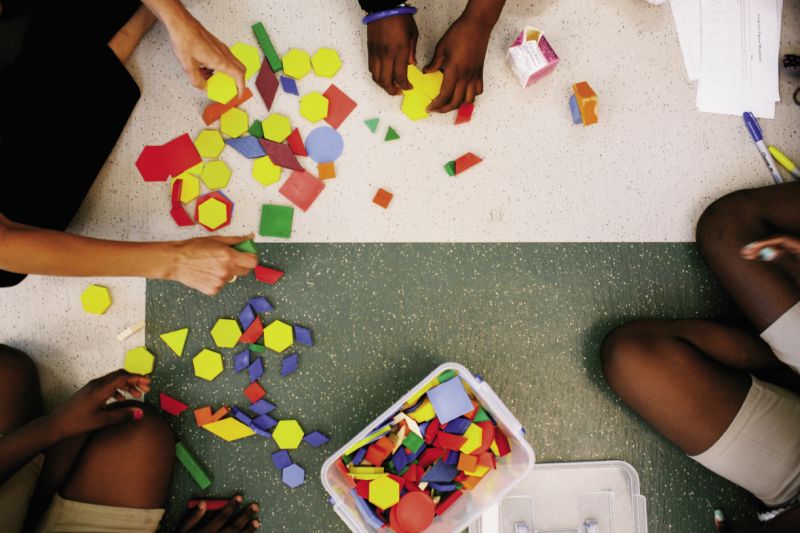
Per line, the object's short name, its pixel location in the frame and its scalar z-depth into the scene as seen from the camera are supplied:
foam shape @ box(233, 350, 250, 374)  1.03
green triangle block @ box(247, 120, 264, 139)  1.06
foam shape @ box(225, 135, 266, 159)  1.05
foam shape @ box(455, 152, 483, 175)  1.08
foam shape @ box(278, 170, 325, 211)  1.06
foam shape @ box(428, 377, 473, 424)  0.93
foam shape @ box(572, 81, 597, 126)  1.09
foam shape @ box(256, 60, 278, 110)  1.07
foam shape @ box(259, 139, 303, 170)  1.05
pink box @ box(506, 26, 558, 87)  1.07
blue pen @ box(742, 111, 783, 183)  1.14
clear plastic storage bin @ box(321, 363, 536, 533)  0.92
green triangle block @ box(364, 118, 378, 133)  1.08
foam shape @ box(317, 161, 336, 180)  1.07
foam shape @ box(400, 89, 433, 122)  1.08
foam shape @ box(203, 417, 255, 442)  1.01
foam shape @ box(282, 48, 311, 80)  1.08
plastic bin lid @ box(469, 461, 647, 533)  1.04
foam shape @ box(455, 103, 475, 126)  1.09
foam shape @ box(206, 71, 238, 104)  1.05
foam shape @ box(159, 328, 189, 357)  1.03
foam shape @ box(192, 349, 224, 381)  1.02
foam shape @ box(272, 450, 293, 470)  1.02
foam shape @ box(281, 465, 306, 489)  1.01
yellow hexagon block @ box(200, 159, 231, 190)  1.05
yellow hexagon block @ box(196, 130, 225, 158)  1.05
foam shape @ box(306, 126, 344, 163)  1.07
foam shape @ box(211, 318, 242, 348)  1.03
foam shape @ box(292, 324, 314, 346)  1.04
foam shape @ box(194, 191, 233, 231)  1.04
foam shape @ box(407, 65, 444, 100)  1.08
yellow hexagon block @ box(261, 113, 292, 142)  1.06
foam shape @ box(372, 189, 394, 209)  1.07
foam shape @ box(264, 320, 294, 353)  1.03
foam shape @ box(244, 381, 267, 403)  1.02
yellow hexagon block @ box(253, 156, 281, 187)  1.05
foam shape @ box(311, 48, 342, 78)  1.08
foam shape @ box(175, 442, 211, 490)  1.00
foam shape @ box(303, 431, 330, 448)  1.02
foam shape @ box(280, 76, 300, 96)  1.07
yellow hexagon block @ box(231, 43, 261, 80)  1.07
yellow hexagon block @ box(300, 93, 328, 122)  1.07
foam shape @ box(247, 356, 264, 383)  1.03
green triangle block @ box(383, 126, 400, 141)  1.08
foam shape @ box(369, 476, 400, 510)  0.93
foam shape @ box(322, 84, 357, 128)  1.08
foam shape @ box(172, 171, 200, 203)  1.04
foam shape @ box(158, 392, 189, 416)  1.02
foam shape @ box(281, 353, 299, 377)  1.03
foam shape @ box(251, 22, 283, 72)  1.07
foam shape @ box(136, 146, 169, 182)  1.05
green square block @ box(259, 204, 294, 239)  1.05
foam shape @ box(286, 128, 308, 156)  1.06
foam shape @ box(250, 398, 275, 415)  1.02
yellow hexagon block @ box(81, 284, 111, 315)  1.02
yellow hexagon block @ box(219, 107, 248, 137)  1.06
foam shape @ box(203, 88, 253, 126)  1.06
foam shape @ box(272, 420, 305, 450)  1.02
